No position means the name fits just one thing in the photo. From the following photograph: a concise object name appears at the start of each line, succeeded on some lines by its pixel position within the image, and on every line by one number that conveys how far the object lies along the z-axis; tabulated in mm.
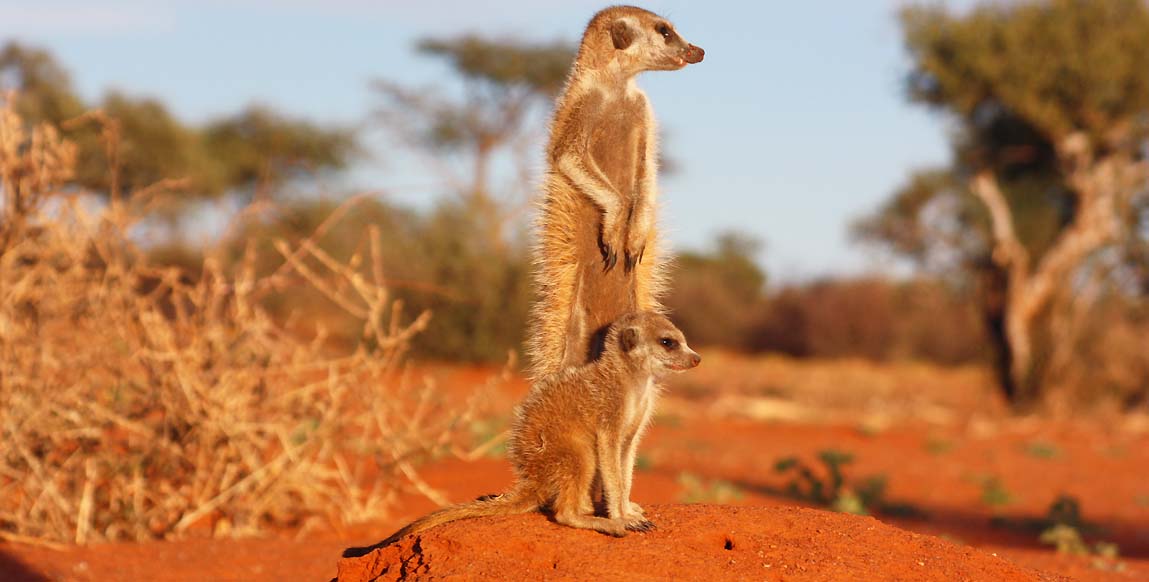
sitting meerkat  7105
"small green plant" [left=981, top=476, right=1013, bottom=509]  20156
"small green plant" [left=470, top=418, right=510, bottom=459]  17545
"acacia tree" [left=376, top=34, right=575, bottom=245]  55469
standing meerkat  7875
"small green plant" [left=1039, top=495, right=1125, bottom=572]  11936
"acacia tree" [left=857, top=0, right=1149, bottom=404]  32937
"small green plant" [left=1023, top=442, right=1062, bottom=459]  25656
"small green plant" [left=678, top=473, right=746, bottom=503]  15112
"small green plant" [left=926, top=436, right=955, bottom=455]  25906
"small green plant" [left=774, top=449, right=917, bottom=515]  15266
